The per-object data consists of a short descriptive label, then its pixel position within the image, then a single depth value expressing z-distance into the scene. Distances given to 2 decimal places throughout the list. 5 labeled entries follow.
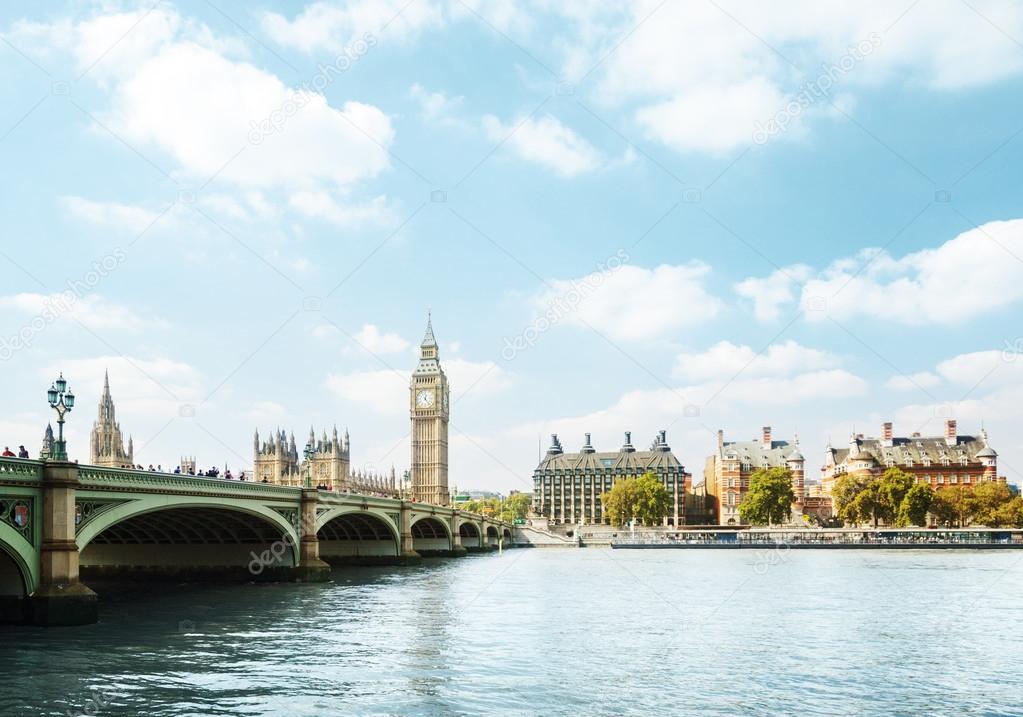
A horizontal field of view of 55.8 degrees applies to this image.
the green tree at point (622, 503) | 171.62
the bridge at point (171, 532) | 33.41
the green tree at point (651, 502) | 169.50
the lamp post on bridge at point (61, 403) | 33.72
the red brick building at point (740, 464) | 181.38
